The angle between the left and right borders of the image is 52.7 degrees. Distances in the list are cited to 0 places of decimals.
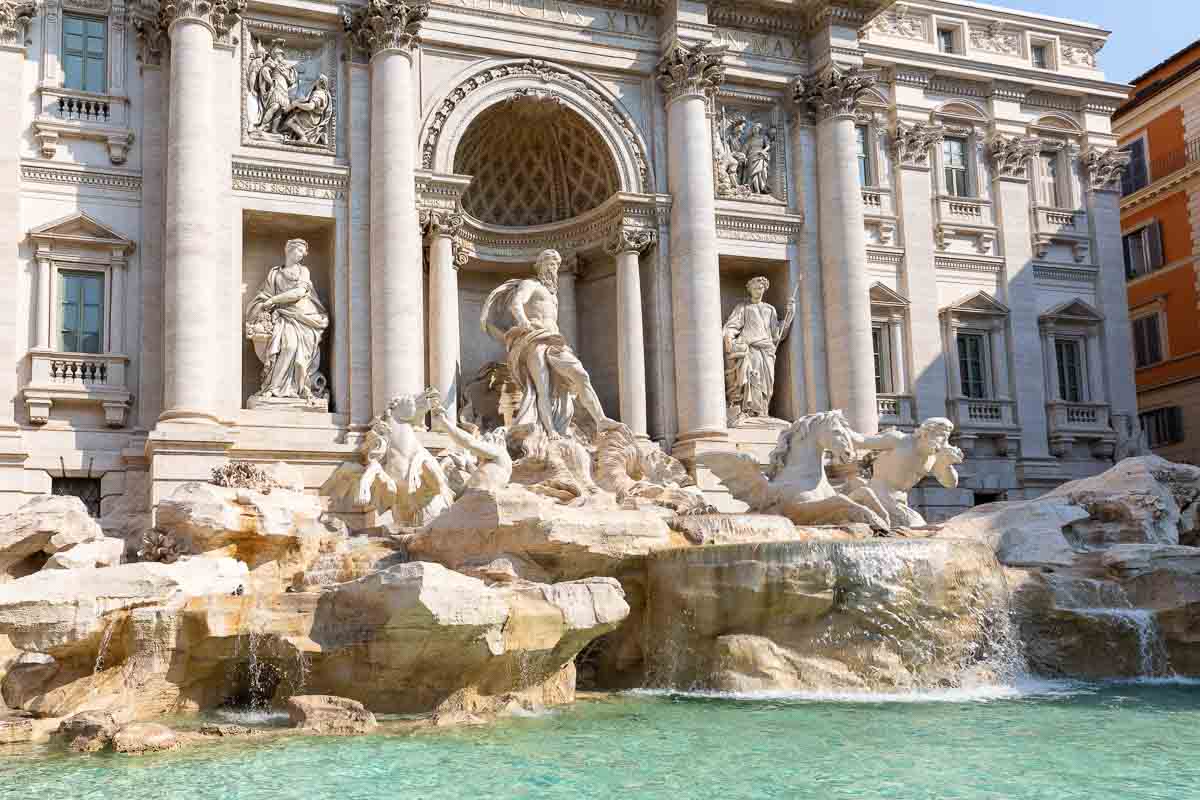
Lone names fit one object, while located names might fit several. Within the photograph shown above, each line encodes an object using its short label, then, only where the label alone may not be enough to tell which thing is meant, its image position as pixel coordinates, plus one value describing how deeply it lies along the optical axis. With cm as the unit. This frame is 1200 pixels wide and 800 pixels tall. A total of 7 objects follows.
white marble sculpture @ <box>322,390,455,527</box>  1648
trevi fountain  1112
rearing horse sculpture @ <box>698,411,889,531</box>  1762
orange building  3256
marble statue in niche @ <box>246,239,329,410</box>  2025
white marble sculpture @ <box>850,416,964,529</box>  1817
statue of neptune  2094
